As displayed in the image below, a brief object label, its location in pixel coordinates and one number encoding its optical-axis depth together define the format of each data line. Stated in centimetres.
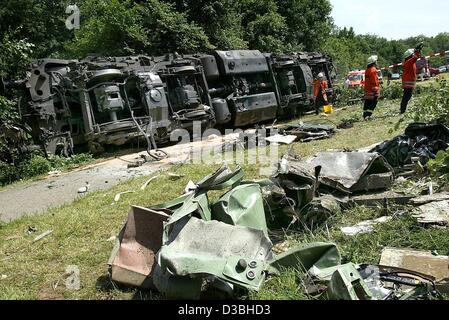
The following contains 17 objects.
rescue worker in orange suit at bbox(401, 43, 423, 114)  1043
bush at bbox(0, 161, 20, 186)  830
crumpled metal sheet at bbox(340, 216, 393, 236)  373
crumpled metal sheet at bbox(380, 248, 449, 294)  283
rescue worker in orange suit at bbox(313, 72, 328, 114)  1367
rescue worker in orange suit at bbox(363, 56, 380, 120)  1070
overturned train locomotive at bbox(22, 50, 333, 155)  885
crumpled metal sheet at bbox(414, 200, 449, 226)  352
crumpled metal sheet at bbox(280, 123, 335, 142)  871
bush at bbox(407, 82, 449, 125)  625
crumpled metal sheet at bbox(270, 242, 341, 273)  295
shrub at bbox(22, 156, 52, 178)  832
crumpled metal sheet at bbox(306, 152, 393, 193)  441
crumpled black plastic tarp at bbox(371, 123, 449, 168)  545
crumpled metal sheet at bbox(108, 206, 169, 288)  326
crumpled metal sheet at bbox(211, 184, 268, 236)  328
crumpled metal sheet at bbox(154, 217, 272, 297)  263
